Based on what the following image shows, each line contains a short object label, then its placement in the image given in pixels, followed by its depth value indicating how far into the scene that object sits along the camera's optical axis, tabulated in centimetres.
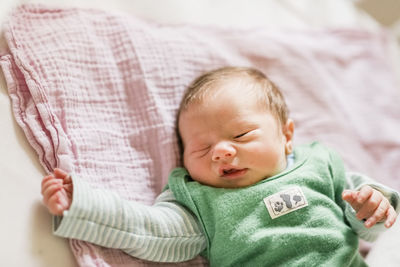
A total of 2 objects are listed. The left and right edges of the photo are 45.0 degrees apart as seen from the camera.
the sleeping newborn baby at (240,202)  92
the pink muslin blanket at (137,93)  102
